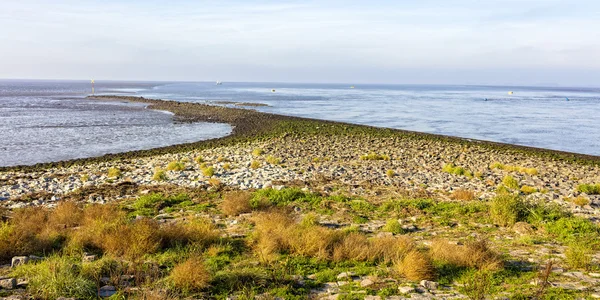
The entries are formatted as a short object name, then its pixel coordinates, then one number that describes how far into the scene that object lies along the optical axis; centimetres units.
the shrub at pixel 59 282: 673
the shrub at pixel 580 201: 1500
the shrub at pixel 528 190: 1723
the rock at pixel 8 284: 704
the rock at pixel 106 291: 690
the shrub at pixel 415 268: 783
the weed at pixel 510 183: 1808
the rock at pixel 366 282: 754
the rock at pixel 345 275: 789
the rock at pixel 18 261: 805
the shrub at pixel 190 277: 709
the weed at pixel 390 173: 2023
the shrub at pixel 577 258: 837
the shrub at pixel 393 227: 1102
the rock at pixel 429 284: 756
